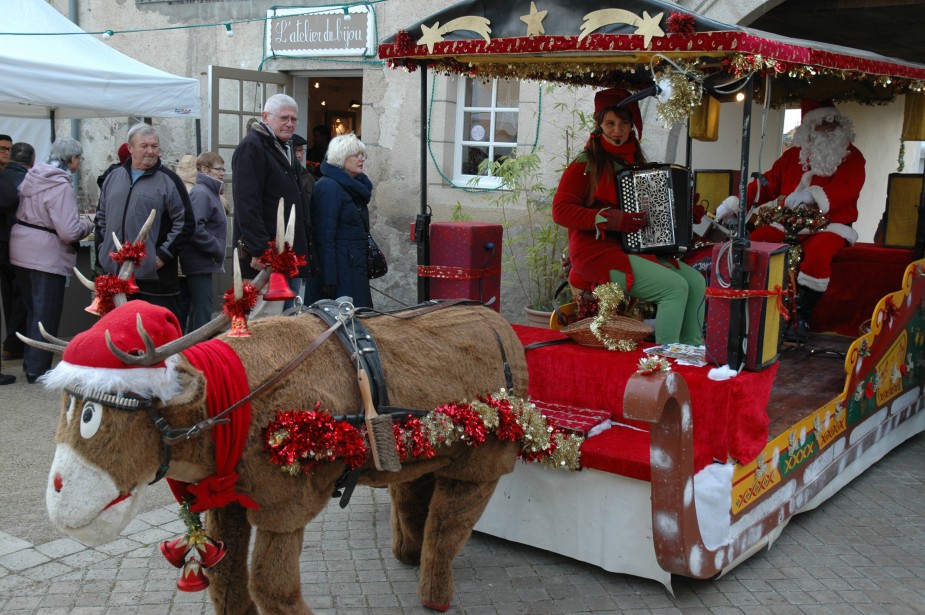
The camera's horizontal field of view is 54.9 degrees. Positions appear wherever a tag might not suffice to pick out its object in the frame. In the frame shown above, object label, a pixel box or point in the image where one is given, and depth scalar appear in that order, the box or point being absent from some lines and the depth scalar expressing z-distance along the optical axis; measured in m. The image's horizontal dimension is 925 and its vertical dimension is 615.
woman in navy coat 6.53
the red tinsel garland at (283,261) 3.09
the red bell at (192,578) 3.02
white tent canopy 7.78
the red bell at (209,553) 3.05
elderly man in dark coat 5.86
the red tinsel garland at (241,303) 2.94
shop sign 9.72
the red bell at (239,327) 2.97
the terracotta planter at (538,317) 7.73
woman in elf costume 5.11
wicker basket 4.83
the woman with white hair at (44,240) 7.20
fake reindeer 2.66
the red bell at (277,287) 3.14
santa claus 6.61
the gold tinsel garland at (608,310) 4.82
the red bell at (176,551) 3.06
